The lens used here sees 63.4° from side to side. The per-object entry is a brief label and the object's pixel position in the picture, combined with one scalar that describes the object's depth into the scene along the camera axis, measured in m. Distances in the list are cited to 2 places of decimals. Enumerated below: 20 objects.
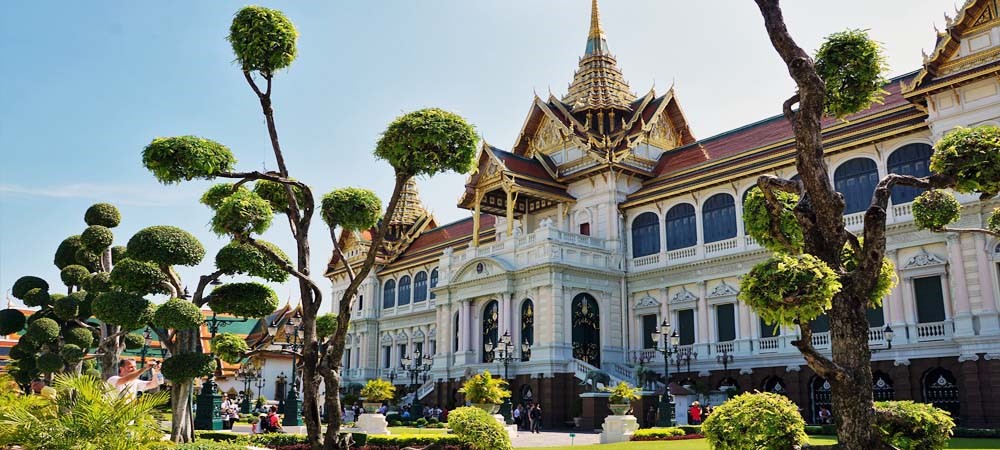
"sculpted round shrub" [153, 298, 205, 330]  18.50
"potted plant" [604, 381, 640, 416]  24.16
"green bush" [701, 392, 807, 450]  9.72
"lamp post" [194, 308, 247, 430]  27.55
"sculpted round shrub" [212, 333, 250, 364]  15.59
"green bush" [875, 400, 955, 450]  9.52
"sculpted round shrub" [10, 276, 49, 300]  37.00
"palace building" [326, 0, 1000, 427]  26.06
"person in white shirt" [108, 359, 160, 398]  18.31
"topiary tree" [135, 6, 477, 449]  13.38
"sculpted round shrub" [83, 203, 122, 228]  33.91
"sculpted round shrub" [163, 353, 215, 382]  17.41
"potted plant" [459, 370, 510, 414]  26.19
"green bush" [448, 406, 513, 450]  14.16
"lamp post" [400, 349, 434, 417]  45.25
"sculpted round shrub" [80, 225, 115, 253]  32.94
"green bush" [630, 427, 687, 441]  22.80
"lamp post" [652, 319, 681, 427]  25.31
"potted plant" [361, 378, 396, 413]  28.58
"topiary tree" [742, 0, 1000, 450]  9.01
